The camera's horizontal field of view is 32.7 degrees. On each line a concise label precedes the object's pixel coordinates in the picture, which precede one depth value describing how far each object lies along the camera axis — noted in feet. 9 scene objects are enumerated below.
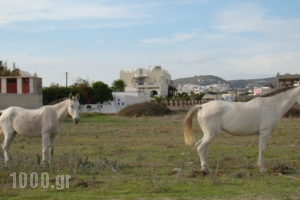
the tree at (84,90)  263.90
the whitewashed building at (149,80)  458.09
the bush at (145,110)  189.16
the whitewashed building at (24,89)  165.23
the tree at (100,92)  289.12
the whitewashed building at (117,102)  264.11
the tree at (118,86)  429.38
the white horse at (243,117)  42.37
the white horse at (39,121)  47.50
